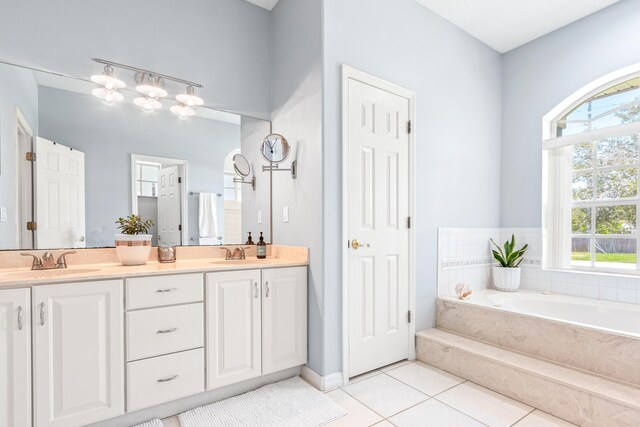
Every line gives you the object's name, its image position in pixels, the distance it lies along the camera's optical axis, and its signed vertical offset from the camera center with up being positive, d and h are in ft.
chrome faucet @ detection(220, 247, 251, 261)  8.00 -1.08
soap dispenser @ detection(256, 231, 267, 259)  8.16 -0.97
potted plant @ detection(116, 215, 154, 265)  6.45 -0.63
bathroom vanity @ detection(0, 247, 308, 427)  4.74 -2.17
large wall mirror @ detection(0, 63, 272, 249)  6.05 +1.01
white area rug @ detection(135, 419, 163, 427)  5.67 -3.86
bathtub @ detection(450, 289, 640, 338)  7.94 -2.62
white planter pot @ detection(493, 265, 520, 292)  10.18 -2.14
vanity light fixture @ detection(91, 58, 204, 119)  6.75 +2.82
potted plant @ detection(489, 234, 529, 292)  10.19 -1.81
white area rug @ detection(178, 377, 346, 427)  5.80 -3.89
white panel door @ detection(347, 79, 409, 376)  7.45 -0.33
